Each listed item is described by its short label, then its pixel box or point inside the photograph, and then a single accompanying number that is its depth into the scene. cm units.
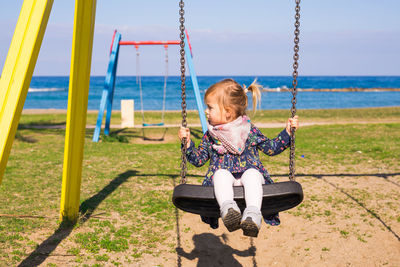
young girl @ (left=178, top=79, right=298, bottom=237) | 278
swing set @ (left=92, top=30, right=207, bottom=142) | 1086
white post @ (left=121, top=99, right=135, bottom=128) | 1269
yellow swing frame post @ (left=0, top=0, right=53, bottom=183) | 280
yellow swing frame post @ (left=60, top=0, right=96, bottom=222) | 414
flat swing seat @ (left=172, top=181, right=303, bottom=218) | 266
